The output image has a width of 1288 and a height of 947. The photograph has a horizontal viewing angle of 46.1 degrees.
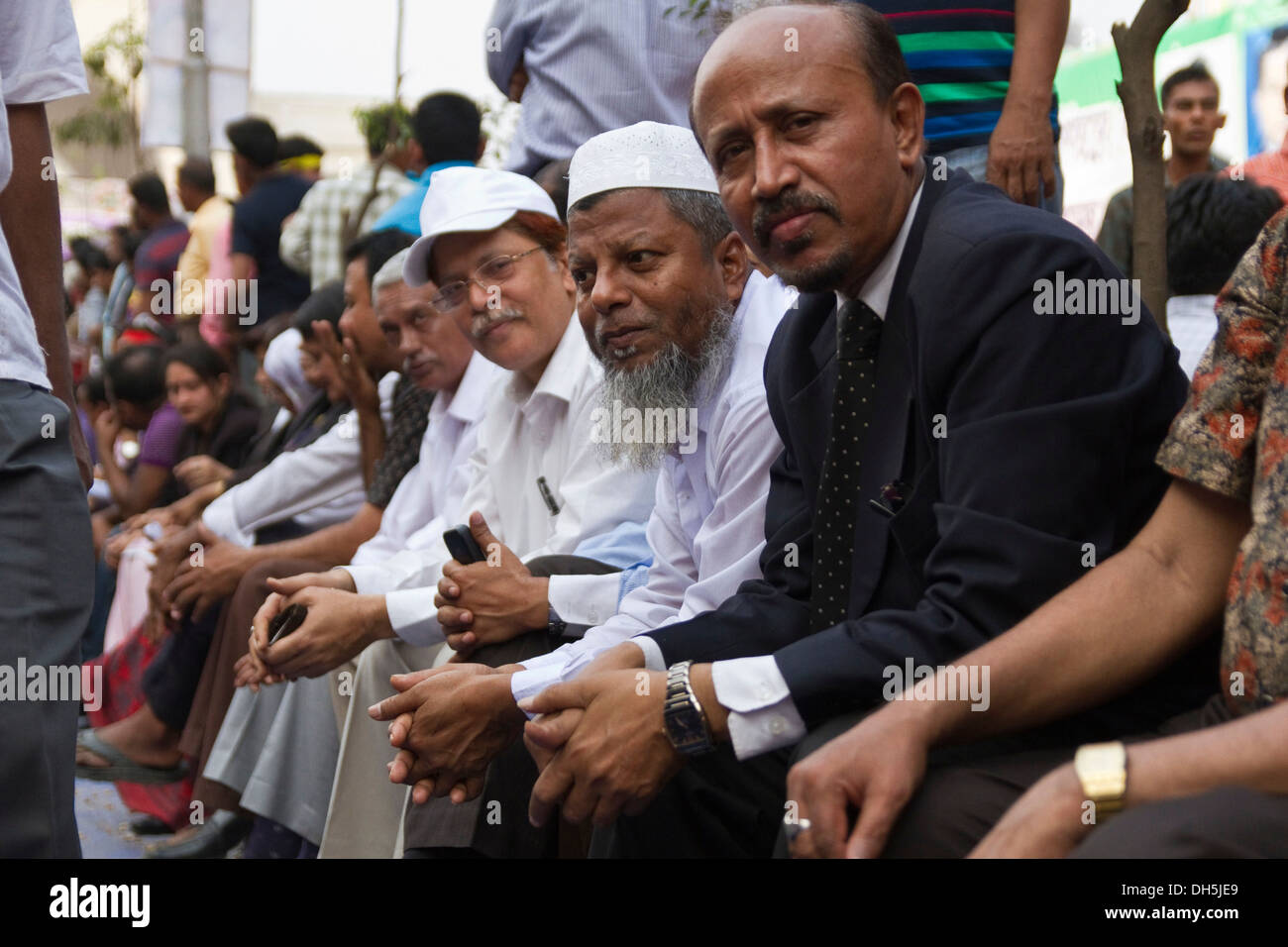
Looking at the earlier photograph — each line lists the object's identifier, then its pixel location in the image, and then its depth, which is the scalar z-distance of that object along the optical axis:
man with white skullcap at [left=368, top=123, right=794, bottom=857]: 3.54
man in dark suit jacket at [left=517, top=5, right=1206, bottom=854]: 2.38
